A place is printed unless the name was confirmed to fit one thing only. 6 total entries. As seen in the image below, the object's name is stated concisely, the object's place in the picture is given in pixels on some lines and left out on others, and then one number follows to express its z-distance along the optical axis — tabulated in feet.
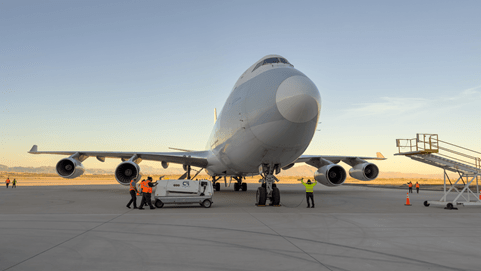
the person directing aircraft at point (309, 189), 41.47
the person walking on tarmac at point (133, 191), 40.46
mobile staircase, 43.32
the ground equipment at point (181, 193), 40.86
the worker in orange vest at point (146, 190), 40.41
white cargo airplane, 34.19
